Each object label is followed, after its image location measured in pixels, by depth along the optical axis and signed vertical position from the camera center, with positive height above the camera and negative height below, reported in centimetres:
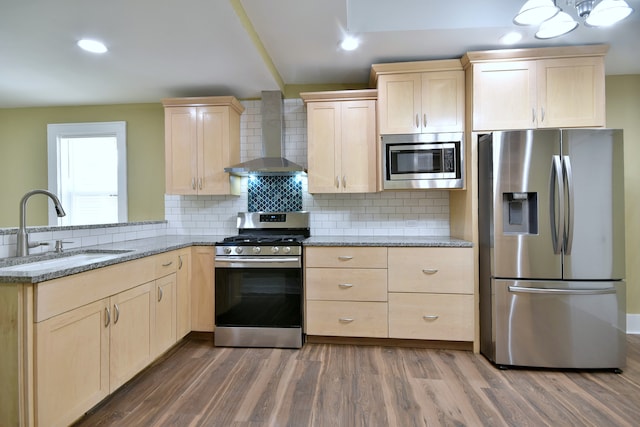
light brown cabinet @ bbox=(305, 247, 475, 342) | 261 -67
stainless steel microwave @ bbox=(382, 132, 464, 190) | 271 +46
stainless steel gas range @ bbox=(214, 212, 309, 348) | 270 -69
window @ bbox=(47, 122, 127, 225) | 371 +45
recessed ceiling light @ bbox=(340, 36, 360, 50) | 249 +138
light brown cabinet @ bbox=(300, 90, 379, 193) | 298 +69
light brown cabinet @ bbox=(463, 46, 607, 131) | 252 +101
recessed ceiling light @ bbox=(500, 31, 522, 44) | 240 +136
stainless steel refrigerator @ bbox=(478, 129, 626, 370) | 228 -31
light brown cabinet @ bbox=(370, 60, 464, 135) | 273 +103
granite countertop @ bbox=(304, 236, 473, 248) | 261 -24
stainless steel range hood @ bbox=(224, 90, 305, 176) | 324 +91
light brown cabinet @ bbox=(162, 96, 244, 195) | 317 +70
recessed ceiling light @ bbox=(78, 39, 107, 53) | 234 +130
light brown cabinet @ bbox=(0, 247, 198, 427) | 134 -64
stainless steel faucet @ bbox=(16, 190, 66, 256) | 185 -11
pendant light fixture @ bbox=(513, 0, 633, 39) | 167 +108
